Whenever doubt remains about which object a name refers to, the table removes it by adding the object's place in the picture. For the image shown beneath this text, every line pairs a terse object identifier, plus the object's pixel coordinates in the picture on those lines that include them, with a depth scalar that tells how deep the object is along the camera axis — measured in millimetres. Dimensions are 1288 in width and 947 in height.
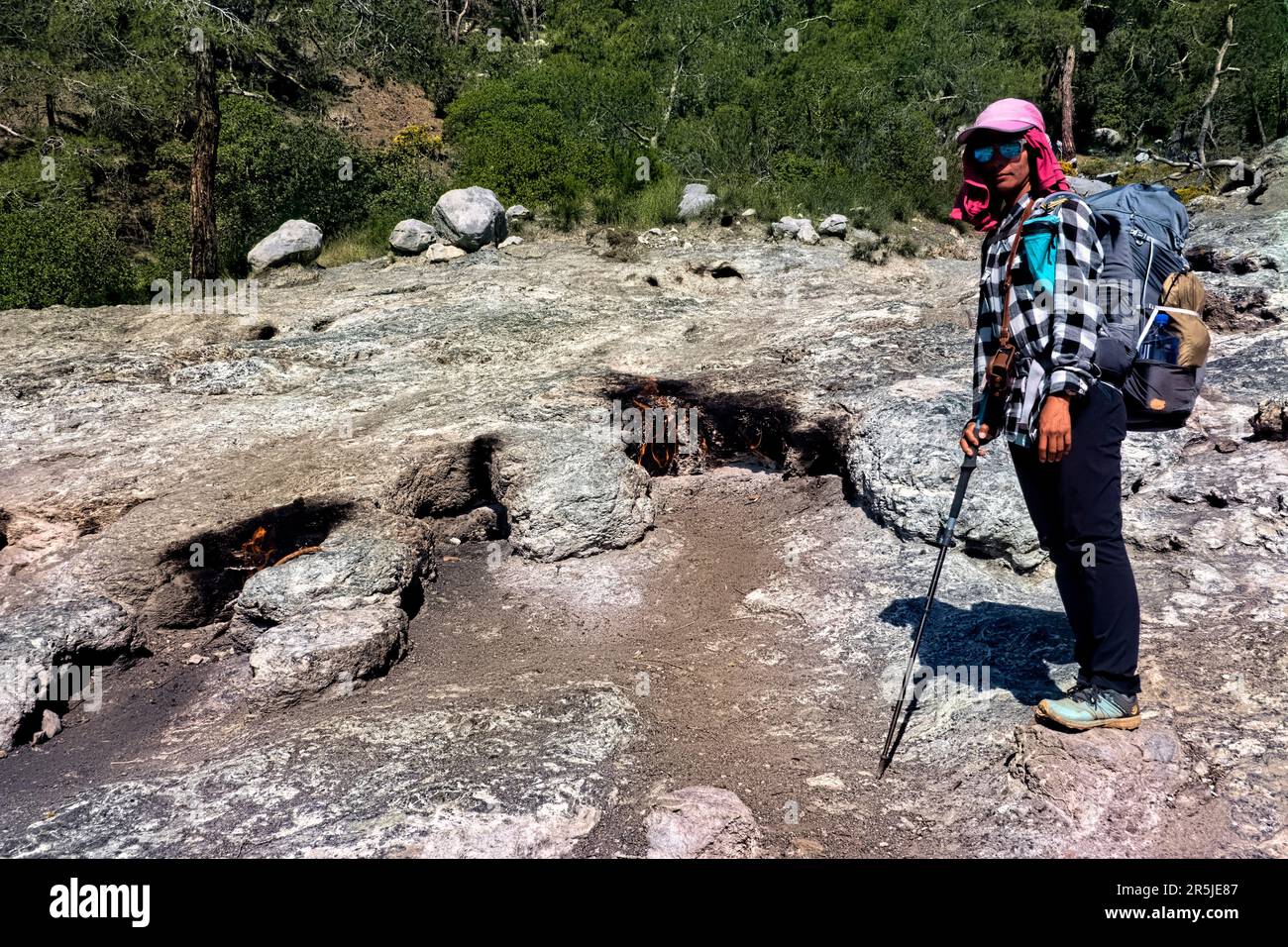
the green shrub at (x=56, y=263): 10586
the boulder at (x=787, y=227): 11656
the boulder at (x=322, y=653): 4457
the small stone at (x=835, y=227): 11906
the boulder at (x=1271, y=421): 5066
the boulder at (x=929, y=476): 4812
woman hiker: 2744
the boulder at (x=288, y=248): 11453
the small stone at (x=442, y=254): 10969
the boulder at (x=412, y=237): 11242
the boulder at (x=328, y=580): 4969
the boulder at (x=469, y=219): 11281
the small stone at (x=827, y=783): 3344
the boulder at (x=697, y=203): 12383
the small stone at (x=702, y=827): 3088
